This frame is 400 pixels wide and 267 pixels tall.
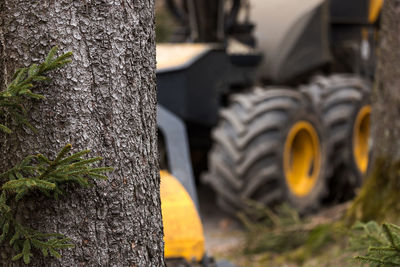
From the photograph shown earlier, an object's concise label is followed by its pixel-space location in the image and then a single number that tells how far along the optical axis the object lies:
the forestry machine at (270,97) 9.73
